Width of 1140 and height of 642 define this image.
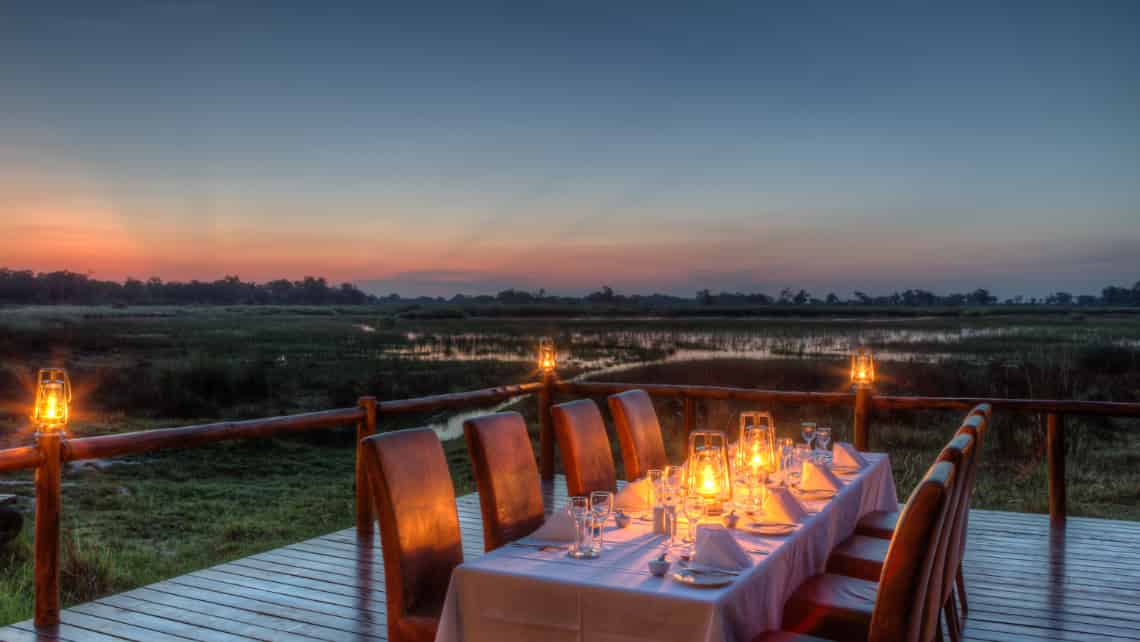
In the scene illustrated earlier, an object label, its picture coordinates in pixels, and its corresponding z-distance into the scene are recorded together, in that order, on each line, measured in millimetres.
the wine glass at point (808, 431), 4227
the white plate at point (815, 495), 3443
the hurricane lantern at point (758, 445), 3715
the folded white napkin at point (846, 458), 4090
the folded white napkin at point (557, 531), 2672
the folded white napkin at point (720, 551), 2350
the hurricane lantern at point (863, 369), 5883
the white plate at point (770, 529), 2803
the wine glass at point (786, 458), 3705
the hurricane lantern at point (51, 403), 3623
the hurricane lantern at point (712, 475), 3049
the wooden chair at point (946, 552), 2666
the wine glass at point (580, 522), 2521
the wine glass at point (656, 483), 2894
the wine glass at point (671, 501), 2673
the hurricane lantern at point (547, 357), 6699
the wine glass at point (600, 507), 2520
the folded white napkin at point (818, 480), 3545
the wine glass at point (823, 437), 4262
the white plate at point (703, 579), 2205
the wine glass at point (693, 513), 2658
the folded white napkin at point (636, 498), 3148
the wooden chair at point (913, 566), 2098
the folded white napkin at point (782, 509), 2976
